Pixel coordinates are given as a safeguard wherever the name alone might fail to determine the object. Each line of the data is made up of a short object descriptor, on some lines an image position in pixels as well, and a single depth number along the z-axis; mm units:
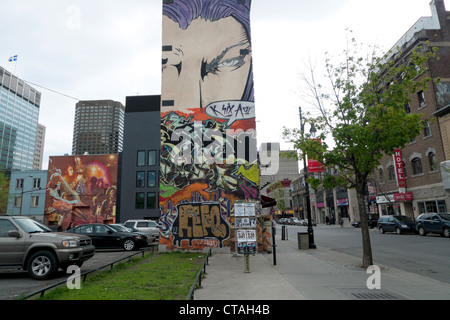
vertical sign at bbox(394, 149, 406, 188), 33844
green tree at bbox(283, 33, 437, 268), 10062
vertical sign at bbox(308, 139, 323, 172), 16709
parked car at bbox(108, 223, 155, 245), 17339
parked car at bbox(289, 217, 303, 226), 58312
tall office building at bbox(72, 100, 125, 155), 176500
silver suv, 8305
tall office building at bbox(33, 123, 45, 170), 173900
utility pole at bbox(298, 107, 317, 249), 16906
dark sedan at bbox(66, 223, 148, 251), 16339
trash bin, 16828
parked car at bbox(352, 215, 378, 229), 36072
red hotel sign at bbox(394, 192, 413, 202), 32750
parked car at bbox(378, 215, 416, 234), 24859
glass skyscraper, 93688
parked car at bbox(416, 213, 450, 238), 20358
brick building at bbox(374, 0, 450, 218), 28356
